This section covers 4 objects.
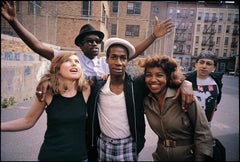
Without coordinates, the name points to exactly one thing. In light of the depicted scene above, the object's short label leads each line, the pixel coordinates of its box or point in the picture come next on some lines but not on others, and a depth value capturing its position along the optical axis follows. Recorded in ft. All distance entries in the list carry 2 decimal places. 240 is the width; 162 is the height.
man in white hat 6.60
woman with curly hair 5.87
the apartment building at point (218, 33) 151.53
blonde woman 5.64
